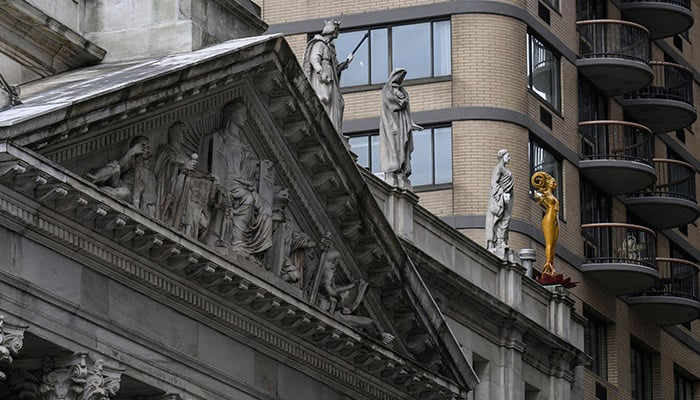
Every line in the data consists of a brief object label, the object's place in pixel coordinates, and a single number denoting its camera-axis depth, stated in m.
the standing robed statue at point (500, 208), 62.91
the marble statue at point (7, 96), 40.84
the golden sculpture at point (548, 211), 67.31
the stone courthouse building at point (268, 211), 41.38
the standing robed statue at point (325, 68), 52.81
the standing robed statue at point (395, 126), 57.56
